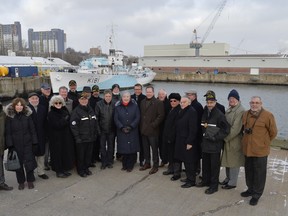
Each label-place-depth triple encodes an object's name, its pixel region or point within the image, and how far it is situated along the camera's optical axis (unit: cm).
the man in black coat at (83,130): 545
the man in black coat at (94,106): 638
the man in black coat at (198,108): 523
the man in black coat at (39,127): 519
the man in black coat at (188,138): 509
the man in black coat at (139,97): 629
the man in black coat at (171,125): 554
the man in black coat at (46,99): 565
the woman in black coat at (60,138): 527
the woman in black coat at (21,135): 477
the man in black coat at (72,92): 638
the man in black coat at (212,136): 468
